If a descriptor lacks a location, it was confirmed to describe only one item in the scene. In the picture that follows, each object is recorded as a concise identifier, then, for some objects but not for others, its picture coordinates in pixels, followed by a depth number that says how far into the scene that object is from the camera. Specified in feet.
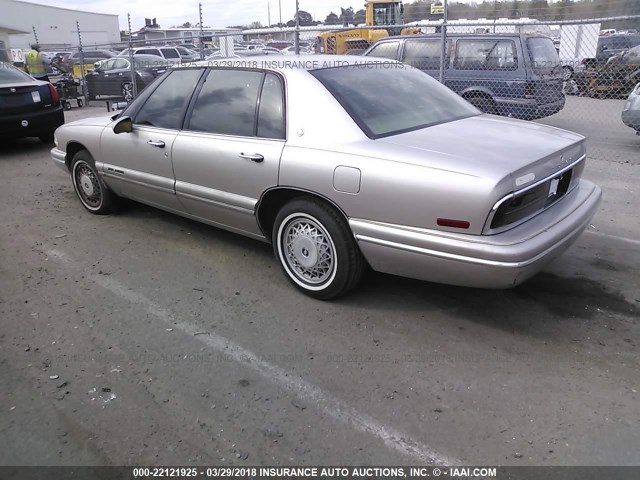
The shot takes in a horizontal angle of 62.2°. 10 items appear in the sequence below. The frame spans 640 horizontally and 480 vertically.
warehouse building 170.50
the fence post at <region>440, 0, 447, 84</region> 26.14
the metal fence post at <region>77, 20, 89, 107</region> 52.40
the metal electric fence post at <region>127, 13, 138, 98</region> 41.55
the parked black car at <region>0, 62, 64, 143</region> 27.84
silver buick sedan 9.76
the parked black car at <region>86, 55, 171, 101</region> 55.62
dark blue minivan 30.14
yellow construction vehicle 58.59
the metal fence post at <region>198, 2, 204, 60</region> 35.19
